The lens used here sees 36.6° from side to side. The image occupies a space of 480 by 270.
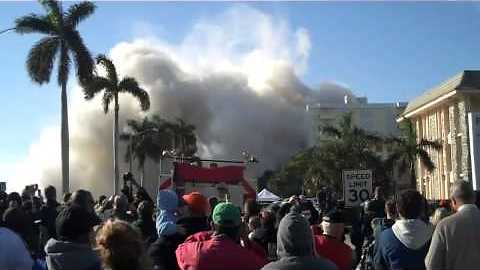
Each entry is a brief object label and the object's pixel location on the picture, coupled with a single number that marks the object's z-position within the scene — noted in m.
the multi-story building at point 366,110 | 110.56
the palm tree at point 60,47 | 31.53
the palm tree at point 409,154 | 45.69
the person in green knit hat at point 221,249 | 4.59
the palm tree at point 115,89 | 41.19
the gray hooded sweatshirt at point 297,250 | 3.75
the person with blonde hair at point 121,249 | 3.57
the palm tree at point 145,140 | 60.28
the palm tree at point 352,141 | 47.72
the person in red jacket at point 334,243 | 5.35
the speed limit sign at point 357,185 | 13.37
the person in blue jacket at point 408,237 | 5.48
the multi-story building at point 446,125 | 50.12
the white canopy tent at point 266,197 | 33.47
